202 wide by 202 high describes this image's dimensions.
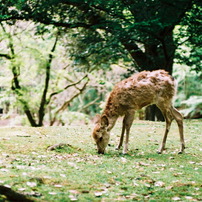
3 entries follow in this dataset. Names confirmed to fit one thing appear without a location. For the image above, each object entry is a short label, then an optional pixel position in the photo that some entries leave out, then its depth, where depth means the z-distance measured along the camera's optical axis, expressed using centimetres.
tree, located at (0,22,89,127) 1986
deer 837
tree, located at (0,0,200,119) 1185
